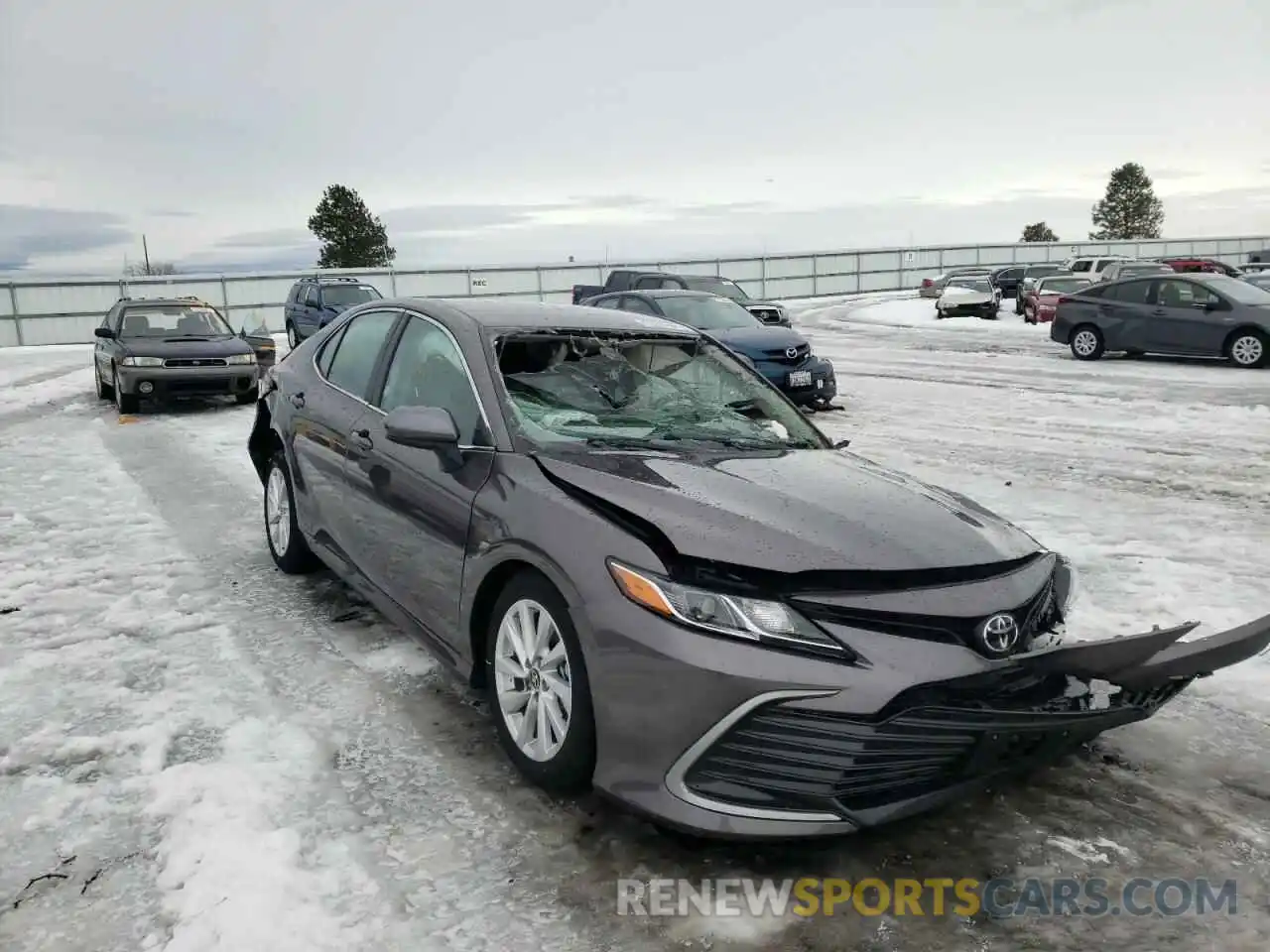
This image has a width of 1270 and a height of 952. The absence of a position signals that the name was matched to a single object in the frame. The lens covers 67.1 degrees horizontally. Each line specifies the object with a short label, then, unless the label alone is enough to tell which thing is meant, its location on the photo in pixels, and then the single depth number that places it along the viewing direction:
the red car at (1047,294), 26.47
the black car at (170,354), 12.53
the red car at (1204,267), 33.25
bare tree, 89.38
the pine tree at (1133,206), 79.69
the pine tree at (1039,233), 96.12
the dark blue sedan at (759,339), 11.92
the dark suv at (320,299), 21.41
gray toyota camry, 2.50
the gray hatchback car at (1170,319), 15.40
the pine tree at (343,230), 60.31
